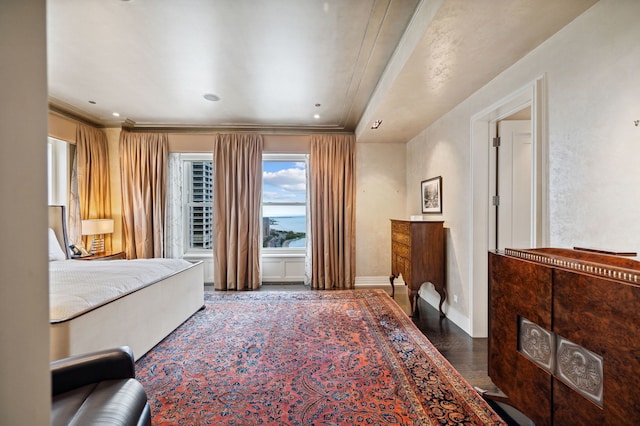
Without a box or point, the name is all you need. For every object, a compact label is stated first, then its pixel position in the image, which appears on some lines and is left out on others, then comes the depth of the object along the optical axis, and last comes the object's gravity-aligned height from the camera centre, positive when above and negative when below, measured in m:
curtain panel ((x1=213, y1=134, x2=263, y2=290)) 4.19 +0.13
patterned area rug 1.54 -1.17
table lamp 3.59 -0.23
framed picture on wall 3.27 +0.23
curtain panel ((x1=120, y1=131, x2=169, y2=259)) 4.16 +0.32
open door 2.57 +0.24
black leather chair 1.00 -0.76
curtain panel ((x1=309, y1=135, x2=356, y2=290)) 4.27 +0.04
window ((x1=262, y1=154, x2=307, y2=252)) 4.73 +0.14
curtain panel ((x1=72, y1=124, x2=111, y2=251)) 3.83 +0.57
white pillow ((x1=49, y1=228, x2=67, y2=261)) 2.94 -0.41
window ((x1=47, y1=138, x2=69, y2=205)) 3.75 +0.61
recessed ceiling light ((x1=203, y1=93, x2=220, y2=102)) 3.17 +1.42
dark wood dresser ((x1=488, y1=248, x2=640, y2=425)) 0.90 -0.51
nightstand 3.61 -0.61
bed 1.63 -0.67
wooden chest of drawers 3.07 -0.51
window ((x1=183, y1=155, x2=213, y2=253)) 4.72 +0.13
